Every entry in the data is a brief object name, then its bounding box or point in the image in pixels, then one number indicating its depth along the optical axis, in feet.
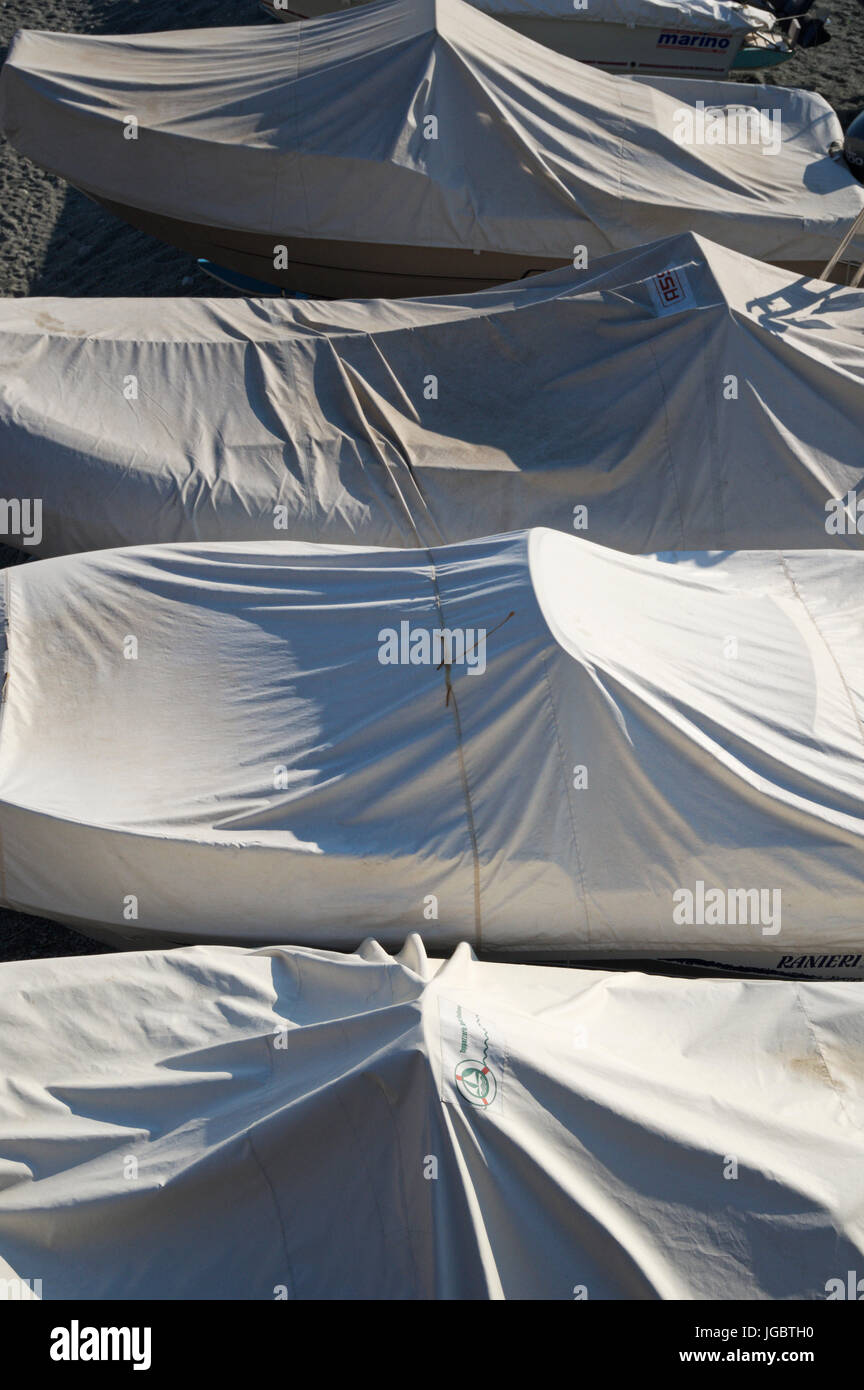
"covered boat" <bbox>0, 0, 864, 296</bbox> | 18.79
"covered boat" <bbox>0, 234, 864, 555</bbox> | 14.66
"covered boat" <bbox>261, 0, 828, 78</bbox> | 25.94
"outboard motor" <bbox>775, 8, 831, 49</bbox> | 28.45
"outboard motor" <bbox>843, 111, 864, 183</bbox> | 20.02
